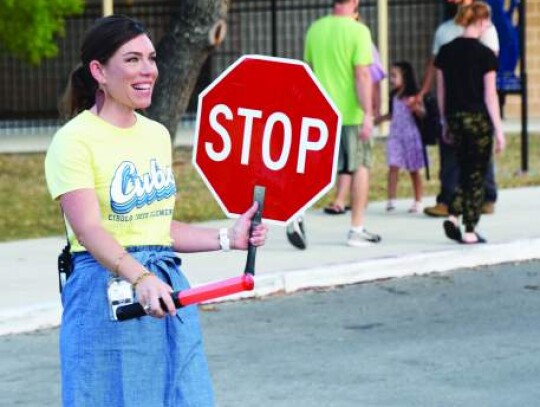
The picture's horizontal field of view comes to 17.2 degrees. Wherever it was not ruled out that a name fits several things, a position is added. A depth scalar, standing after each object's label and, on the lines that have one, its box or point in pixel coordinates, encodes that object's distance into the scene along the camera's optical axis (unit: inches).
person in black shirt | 502.3
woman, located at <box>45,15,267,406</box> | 205.0
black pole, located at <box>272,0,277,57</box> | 1070.3
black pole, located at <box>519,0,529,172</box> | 724.7
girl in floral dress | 598.2
